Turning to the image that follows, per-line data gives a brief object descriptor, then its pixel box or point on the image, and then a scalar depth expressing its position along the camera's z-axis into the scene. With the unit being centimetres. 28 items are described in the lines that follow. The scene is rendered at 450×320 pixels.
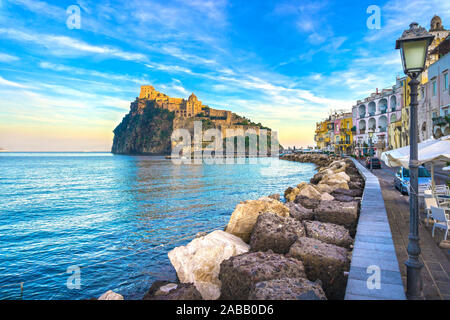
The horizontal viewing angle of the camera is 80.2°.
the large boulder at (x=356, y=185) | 1395
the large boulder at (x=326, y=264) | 417
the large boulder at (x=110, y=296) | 470
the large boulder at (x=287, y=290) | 319
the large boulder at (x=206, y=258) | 490
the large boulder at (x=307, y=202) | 948
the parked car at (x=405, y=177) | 1102
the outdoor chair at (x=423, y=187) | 865
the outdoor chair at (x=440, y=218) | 536
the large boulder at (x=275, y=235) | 549
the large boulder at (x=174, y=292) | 412
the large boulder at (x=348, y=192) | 1182
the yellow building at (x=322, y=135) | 7666
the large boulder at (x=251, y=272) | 387
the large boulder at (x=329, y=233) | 536
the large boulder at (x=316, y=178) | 2111
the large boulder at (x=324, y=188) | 1286
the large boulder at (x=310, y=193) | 1088
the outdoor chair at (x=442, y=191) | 806
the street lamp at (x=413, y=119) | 322
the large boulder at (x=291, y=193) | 1445
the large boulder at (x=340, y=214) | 694
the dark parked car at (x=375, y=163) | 2525
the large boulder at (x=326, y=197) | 996
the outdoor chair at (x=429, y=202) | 655
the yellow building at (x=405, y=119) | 2959
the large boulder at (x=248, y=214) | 709
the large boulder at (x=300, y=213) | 774
